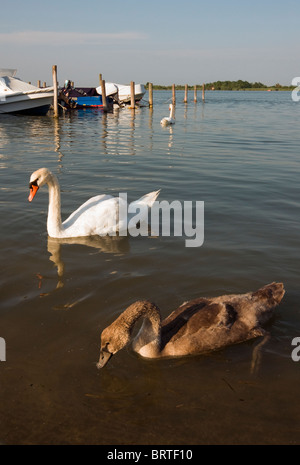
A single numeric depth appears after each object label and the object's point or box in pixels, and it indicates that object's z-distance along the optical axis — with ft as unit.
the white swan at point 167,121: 85.61
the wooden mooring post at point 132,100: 129.92
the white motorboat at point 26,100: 105.19
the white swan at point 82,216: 24.39
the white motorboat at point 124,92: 143.16
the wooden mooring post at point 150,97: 139.85
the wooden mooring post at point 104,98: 120.78
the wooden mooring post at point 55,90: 100.89
